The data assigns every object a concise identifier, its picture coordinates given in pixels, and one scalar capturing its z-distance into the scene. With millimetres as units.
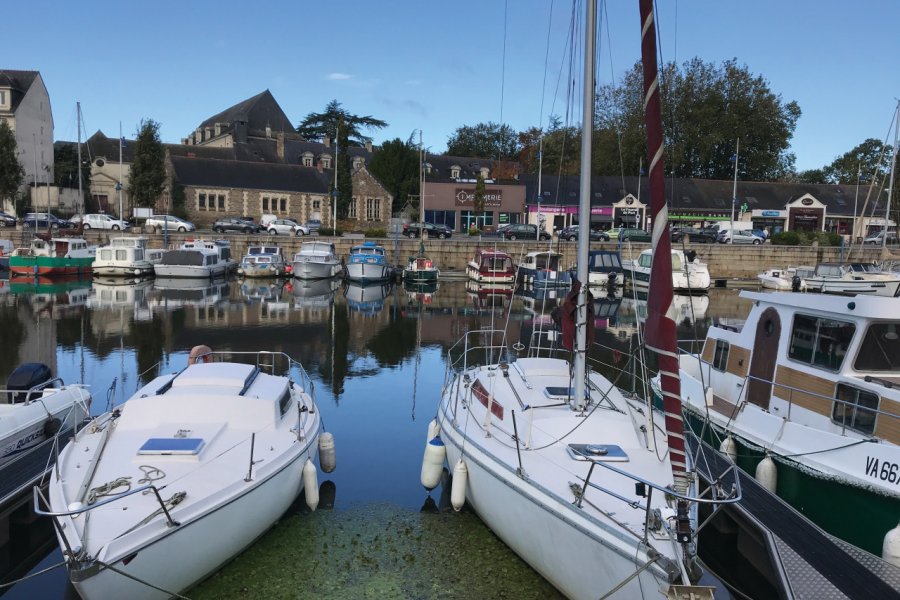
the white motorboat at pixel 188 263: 44125
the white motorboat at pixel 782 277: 43156
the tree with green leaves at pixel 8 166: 56812
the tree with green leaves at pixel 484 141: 104750
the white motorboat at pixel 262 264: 46250
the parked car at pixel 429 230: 57812
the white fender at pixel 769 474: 9969
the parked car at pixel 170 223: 56594
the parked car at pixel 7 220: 54812
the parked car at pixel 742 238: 57250
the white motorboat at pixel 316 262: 45281
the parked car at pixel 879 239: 51969
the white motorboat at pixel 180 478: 6820
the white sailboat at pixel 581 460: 6246
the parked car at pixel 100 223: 54906
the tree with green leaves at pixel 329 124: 88062
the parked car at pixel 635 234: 56222
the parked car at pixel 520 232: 57469
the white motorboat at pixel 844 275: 32419
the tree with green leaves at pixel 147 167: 61094
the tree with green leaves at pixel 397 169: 83750
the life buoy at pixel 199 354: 13109
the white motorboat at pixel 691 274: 42531
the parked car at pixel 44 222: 53781
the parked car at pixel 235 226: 57500
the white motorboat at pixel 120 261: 44406
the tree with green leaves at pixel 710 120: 74812
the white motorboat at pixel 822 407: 8648
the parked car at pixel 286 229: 57438
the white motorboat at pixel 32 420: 9711
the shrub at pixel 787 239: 54188
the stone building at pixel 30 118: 66625
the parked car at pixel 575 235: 54422
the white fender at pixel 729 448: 10930
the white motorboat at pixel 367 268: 44844
